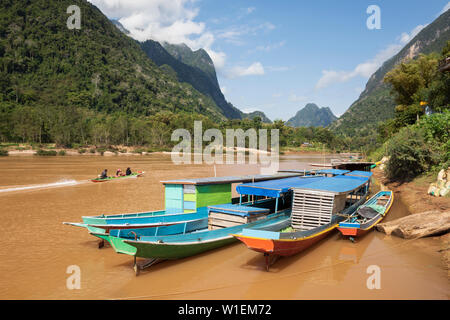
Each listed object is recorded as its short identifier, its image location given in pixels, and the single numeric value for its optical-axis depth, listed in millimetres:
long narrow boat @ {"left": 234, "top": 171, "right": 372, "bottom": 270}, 7652
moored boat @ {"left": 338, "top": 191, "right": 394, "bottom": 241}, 10438
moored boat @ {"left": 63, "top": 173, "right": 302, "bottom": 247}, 9570
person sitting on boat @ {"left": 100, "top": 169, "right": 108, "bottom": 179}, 24916
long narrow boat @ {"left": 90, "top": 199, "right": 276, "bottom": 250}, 7555
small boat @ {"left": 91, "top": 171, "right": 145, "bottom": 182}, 24747
